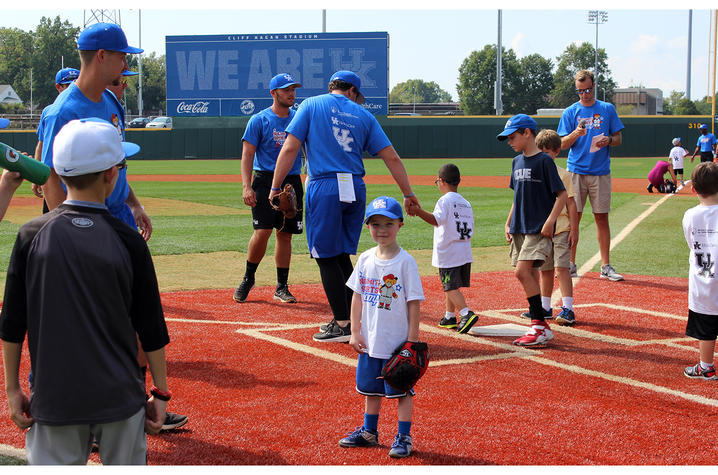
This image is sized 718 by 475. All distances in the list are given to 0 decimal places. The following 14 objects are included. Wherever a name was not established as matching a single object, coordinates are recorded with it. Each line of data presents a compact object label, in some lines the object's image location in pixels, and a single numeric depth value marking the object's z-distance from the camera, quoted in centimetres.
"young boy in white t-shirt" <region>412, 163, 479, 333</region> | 663
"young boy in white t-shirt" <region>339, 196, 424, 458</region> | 406
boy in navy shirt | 630
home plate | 670
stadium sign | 5238
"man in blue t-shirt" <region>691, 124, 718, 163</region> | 2786
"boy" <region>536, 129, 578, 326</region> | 707
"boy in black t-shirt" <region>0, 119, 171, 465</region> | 247
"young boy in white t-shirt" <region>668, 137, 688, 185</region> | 2530
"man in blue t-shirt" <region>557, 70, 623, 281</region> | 950
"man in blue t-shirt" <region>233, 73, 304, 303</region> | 795
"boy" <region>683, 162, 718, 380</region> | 532
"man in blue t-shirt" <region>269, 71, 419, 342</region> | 611
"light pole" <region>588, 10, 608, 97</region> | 10031
